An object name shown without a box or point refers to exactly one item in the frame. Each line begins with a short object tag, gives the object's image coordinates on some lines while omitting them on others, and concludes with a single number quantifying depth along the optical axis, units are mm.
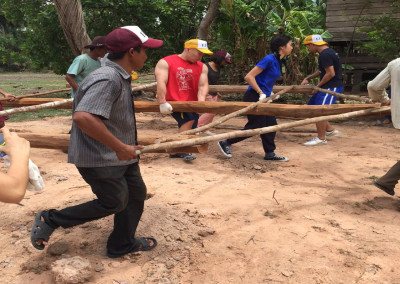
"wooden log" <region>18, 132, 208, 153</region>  3949
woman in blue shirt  5316
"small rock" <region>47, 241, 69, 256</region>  2910
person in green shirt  5457
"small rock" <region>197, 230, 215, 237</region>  3271
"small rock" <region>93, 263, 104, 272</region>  2744
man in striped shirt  2311
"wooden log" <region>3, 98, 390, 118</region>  4547
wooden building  11889
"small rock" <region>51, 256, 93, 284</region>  2532
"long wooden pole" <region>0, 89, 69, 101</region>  5846
